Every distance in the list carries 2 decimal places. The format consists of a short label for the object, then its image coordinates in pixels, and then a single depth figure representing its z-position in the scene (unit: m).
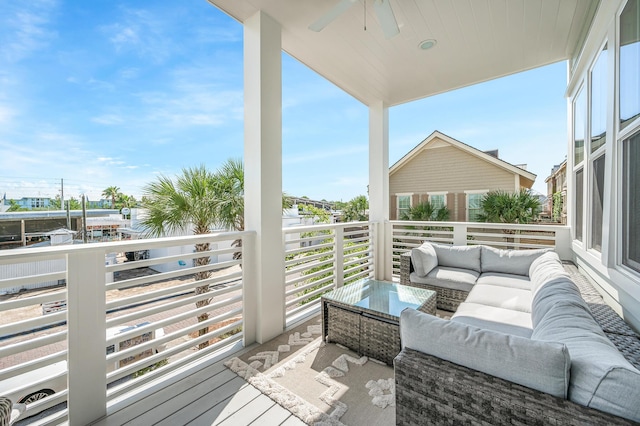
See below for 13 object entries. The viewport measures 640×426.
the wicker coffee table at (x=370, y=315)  2.15
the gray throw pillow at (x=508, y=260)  3.09
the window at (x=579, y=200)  3.02
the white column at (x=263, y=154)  2.47
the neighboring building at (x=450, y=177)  8.38
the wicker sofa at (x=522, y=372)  0.81
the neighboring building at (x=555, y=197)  6.98
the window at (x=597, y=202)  2.26
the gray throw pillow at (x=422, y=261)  3.34
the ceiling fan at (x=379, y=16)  2.01
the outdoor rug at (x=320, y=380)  1.65
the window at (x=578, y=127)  2.89
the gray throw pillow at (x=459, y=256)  3.42
